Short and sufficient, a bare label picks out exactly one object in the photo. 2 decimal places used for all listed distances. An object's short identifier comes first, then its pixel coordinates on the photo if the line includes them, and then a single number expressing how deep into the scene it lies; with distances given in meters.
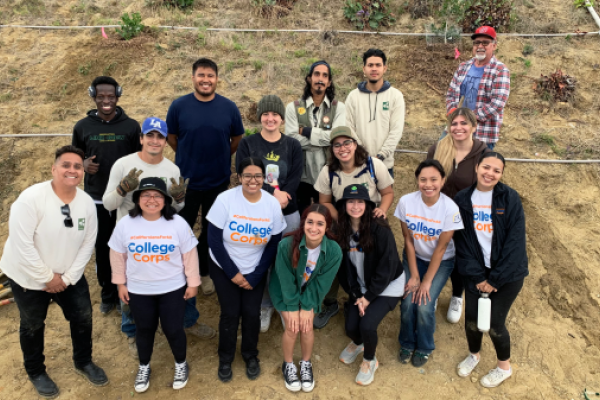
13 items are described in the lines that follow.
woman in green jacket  3.54
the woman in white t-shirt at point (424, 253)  3.73
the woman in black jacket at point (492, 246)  3.54
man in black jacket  4.06
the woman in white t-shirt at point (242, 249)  3.64
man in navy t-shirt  4.24
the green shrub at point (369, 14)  8.92
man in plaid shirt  4.76
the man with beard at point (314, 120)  4.39
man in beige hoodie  4.62
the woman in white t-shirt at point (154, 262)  3.45
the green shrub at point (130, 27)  8.56
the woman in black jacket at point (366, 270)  3.69
